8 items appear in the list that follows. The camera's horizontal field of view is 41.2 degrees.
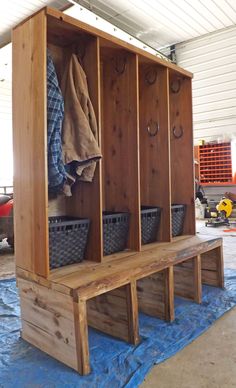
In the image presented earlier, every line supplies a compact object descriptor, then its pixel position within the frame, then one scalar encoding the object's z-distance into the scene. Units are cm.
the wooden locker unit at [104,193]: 166
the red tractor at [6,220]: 427
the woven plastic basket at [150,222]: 240
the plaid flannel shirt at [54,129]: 171
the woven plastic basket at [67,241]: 179
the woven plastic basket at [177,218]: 271
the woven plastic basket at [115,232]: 211
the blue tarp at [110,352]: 149
